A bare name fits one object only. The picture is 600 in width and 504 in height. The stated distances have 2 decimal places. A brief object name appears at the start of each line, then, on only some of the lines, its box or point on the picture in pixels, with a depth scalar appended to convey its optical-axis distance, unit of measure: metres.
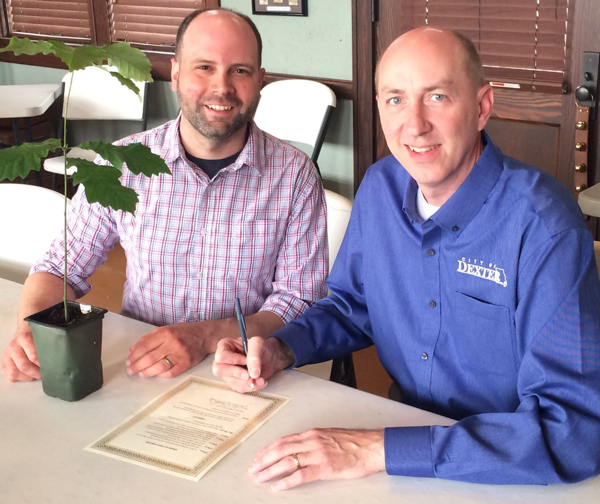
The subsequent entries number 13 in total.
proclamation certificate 1.21
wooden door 3.18
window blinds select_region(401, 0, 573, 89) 3.25
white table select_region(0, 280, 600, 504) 1.12
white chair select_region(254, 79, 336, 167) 3.90
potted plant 1.24
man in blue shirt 1.17
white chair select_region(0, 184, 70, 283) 2.15
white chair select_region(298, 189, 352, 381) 1.97
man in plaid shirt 1.92
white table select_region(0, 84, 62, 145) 4.38
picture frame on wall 4.02
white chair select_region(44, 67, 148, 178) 4.67
